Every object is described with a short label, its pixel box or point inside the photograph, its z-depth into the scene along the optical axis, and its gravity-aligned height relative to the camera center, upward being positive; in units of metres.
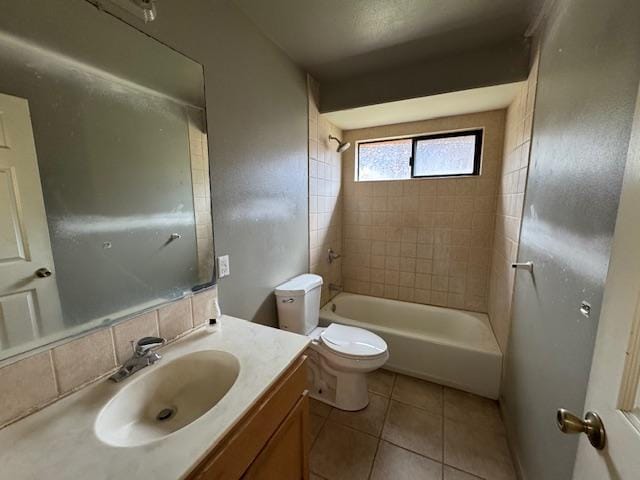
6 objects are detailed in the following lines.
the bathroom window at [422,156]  2.29 +0.50
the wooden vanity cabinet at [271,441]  0.64 -0.70
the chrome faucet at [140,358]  0.84 -0.51
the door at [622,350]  0.41 -0.25
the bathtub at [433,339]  1.81 -1.07
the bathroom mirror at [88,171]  0.68 +0.13
